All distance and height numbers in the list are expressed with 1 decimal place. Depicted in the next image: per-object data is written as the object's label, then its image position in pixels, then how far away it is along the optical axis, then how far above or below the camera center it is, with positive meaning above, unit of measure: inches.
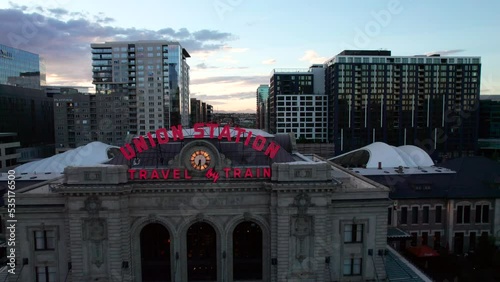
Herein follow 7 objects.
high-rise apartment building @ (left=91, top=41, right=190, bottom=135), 6968.5 +870.6
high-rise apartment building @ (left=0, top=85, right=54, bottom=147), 5777.6 +110.9
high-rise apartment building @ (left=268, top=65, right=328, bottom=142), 7824.8 +477.0
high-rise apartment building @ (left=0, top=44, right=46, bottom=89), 6239.2 +983.2
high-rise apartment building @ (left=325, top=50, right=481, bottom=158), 7140.8 +396.2
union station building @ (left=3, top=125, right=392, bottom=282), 1668.3 -474.5
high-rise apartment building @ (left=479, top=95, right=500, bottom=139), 7667.3 +63.3
